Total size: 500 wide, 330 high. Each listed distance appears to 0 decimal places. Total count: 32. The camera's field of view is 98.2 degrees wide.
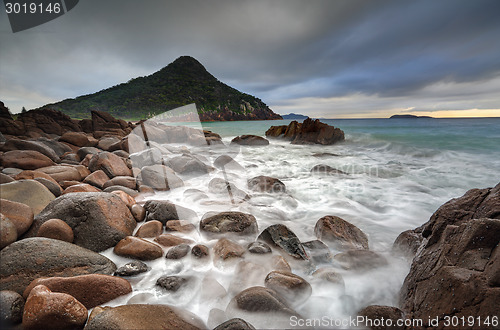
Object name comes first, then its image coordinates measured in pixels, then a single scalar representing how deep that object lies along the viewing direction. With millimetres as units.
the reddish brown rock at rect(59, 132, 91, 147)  9031
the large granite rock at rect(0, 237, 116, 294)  1930
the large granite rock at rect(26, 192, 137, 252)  2713
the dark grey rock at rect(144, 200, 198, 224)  3639
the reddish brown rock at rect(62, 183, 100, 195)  3771
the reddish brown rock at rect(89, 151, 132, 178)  5375
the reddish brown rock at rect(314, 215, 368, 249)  3301
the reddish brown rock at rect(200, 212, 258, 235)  3500
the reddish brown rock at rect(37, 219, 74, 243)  2441
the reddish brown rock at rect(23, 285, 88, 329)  1526
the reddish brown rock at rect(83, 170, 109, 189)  4695
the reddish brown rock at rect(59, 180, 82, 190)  4269
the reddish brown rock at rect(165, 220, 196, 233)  3496
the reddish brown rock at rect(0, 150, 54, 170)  4934
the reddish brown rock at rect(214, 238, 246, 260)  2818
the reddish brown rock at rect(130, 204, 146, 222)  3590
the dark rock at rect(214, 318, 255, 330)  1535
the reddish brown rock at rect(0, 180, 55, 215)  2975
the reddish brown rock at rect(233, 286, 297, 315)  1921
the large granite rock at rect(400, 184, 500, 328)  1350
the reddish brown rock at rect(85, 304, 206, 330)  1482
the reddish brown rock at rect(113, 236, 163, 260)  2697
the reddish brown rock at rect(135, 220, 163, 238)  3209
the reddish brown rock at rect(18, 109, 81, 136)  11992
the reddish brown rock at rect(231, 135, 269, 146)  17188
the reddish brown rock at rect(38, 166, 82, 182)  4574
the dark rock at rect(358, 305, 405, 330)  1755
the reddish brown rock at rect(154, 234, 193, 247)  3076
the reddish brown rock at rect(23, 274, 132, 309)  1839
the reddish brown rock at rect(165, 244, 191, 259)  2815
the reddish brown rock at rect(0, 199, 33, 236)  2393
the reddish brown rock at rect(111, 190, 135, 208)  3714
